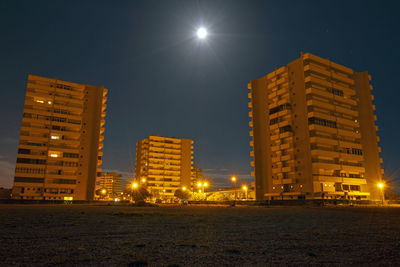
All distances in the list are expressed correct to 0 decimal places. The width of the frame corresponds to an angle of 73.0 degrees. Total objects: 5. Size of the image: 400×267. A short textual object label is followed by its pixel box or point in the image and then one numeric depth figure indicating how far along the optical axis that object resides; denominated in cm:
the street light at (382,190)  6323
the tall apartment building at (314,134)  6253
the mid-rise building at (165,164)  14062
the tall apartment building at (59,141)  7206
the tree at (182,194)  11381
